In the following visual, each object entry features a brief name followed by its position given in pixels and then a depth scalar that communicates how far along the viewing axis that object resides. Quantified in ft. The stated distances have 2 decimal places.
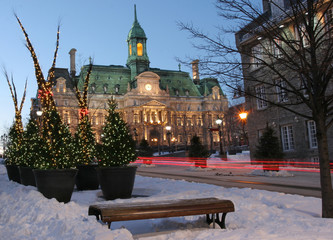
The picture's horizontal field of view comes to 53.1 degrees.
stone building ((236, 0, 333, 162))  82.70
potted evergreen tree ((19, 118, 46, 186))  52.70
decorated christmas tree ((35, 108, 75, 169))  36.50
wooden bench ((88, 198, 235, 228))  18.21
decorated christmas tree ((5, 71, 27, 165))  65.08
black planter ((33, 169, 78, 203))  33.96
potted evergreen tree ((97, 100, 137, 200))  36.47
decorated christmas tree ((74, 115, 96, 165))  50.10
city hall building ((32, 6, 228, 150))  290.76
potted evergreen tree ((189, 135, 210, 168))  94.48
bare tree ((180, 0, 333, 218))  24.35
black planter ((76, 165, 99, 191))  46.78
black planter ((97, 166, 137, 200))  36.32
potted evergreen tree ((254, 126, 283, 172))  71.21
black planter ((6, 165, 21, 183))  65.26
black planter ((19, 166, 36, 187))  52.54
